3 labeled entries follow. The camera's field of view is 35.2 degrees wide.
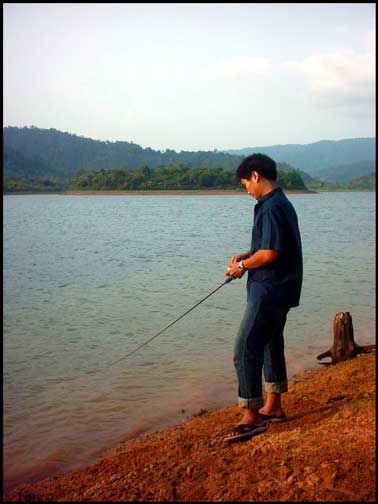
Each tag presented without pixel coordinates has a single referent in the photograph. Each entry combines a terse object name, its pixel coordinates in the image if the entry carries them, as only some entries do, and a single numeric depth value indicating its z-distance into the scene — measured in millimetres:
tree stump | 7180
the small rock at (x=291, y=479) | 3271
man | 3771
